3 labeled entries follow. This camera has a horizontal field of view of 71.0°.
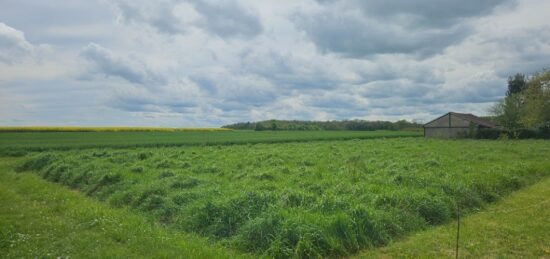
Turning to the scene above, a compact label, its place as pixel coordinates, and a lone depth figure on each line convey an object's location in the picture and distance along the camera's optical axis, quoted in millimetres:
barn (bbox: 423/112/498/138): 62844
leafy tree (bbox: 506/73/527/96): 77756
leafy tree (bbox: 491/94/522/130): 61097
